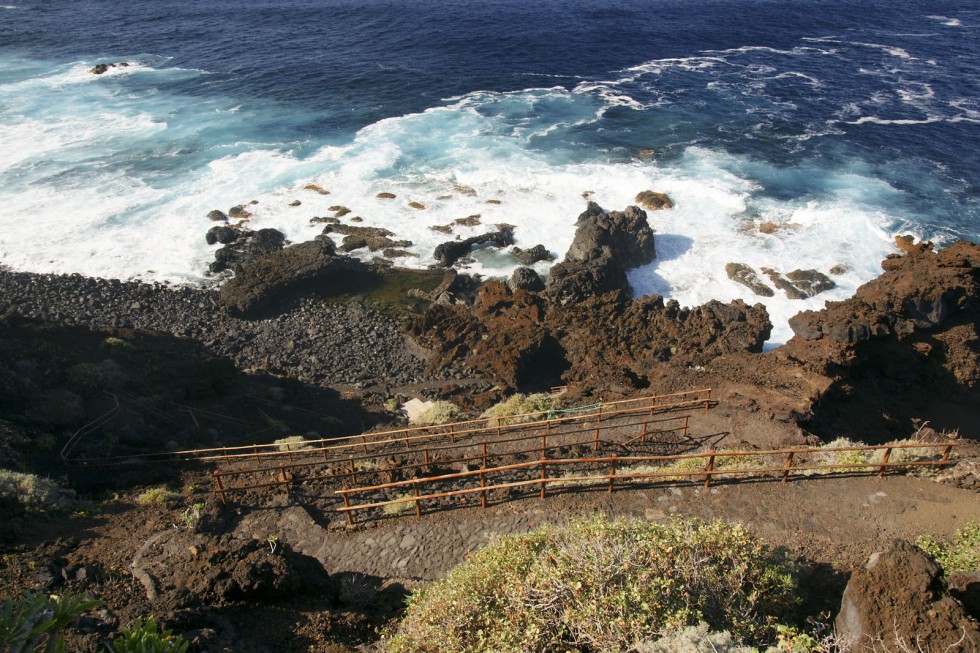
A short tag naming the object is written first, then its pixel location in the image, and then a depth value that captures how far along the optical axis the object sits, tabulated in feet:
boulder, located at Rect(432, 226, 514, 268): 94.27
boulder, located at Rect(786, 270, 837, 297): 86.58
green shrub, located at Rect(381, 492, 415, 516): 39.29
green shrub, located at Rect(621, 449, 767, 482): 38.63
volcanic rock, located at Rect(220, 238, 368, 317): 84.58
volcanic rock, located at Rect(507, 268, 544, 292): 84.94
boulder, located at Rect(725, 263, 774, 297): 87.20
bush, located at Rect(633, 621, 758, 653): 20.85
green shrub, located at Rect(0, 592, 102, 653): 16.60
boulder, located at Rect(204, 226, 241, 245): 99.40
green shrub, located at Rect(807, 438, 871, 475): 37.19
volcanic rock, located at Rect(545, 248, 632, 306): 82.33
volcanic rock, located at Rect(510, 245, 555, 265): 94.45
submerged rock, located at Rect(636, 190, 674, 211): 106.22
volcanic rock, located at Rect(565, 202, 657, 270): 89.51
